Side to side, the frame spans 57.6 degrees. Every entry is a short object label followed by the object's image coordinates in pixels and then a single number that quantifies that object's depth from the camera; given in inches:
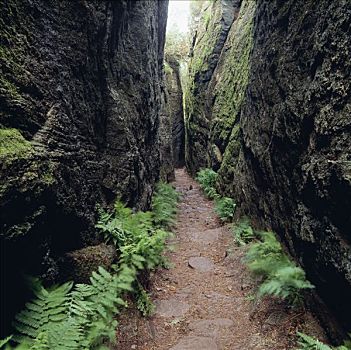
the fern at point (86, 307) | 119.3
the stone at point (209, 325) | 192.7
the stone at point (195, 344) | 176.2
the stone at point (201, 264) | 283.9
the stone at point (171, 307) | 212.1
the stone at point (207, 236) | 351.9
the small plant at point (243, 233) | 303.3
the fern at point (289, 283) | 175.3
